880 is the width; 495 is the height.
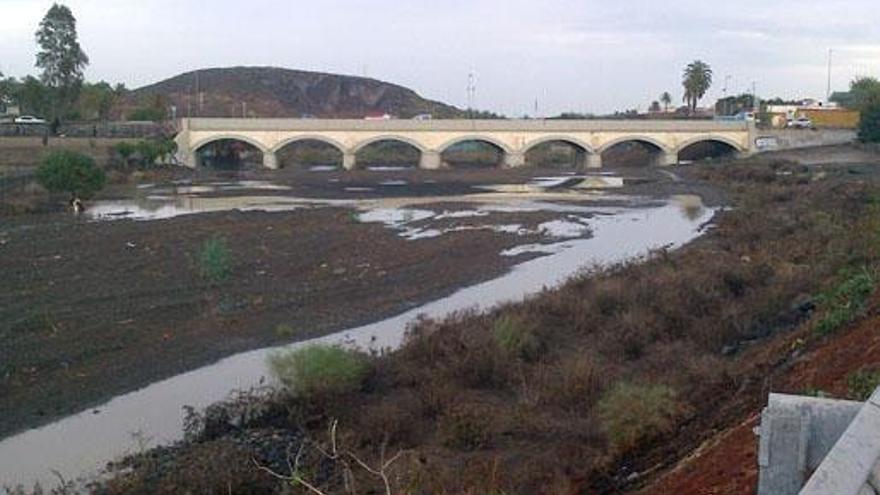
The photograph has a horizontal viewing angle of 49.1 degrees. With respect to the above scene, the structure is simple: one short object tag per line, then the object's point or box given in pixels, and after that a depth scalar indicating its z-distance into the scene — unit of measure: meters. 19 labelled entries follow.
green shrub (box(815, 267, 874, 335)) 11.87
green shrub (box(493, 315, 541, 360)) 14.02
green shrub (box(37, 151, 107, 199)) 40.22
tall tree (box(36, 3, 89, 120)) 66.25
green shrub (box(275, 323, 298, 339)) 17.41
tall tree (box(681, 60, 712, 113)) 100.94
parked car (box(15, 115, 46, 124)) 73.19
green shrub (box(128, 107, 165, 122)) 90.31
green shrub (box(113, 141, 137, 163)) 58.75
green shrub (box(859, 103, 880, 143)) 62.94
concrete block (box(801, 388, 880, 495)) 3.76
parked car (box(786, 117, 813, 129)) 73.07
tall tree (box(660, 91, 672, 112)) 138.62
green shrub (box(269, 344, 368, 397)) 12.40
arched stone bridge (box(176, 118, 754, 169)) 68.19
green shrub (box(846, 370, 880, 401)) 7.13
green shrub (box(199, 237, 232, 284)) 22.77
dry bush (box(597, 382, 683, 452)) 9.95
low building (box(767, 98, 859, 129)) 75.88
